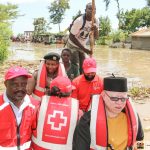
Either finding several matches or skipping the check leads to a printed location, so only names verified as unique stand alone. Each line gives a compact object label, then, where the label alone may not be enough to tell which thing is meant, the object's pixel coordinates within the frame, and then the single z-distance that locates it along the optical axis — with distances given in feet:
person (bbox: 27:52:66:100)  10.89
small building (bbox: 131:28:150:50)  89.00
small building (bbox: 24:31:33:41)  139.11
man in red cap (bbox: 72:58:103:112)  10.97
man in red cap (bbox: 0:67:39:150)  6.95
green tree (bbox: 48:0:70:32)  145.56
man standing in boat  13.56
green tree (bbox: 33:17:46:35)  143.86
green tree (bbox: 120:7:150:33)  107.75
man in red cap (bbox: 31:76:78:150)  7.04
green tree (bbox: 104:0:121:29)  115.40
